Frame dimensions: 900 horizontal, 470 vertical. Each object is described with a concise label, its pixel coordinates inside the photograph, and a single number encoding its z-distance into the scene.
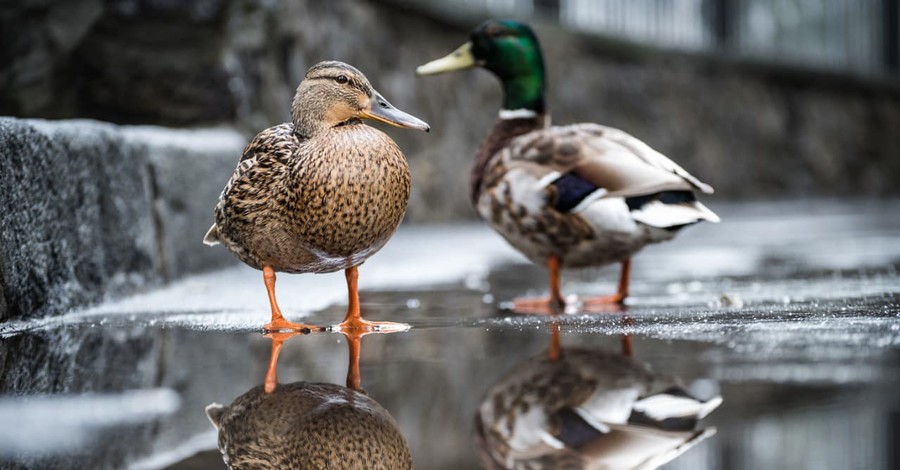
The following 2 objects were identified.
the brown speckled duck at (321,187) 6.07
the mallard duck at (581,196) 7.58
